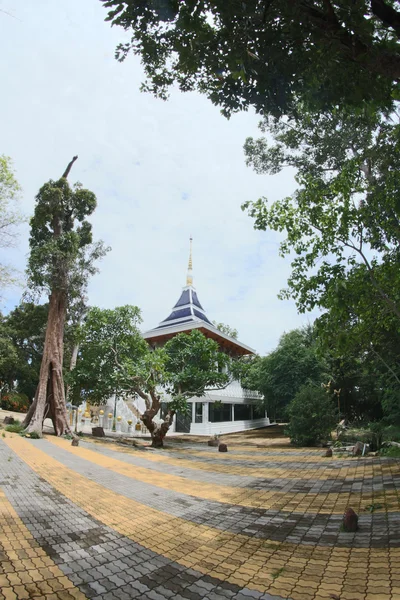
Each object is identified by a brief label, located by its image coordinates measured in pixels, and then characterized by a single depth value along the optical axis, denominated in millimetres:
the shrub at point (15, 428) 16516
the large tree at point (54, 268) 17375
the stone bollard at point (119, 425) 22672
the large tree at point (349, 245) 8352
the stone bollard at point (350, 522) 4848
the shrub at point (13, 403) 27797
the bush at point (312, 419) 16062
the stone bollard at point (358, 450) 12547
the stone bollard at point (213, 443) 17188
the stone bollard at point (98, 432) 18441
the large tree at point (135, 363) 15695
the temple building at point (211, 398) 23781
